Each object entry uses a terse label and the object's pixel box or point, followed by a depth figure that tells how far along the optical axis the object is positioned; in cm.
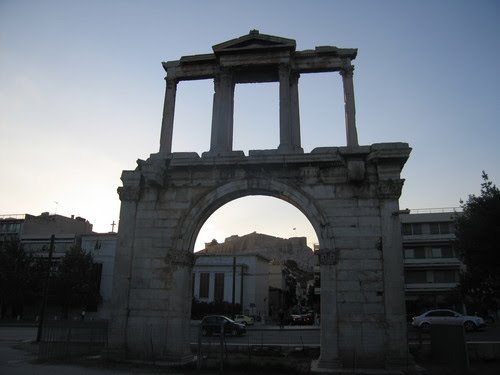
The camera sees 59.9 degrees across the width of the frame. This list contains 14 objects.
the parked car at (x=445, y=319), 2531
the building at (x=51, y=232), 4819
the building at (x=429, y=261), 4395
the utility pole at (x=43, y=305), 2091
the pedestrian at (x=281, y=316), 3094
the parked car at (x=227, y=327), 2514
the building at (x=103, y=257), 4406
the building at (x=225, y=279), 4794
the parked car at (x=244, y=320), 3545
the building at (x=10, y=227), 5338
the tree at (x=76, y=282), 4131
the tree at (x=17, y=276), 4106
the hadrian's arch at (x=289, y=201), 1288
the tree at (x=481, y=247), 1944
